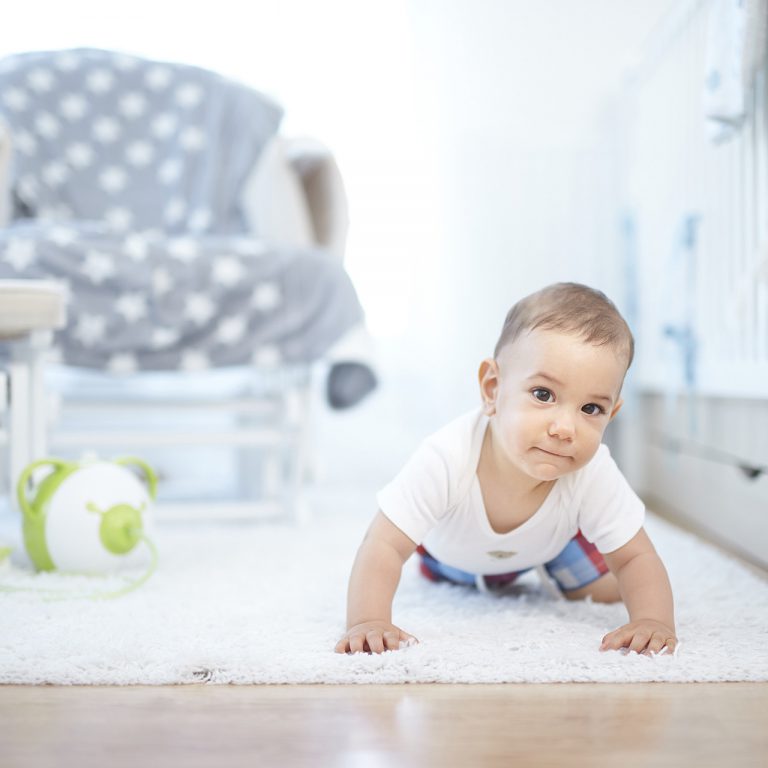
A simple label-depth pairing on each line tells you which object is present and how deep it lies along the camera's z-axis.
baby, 0.81
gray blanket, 1.54
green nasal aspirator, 1.14
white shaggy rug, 0.74
